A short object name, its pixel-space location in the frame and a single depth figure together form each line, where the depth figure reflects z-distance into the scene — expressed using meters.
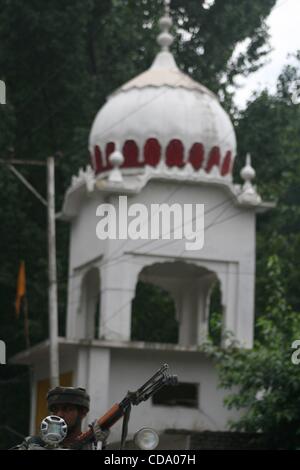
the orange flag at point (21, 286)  23.72
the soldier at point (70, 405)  7.07
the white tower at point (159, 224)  20.83
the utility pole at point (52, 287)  20.14
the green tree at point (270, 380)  16.59
